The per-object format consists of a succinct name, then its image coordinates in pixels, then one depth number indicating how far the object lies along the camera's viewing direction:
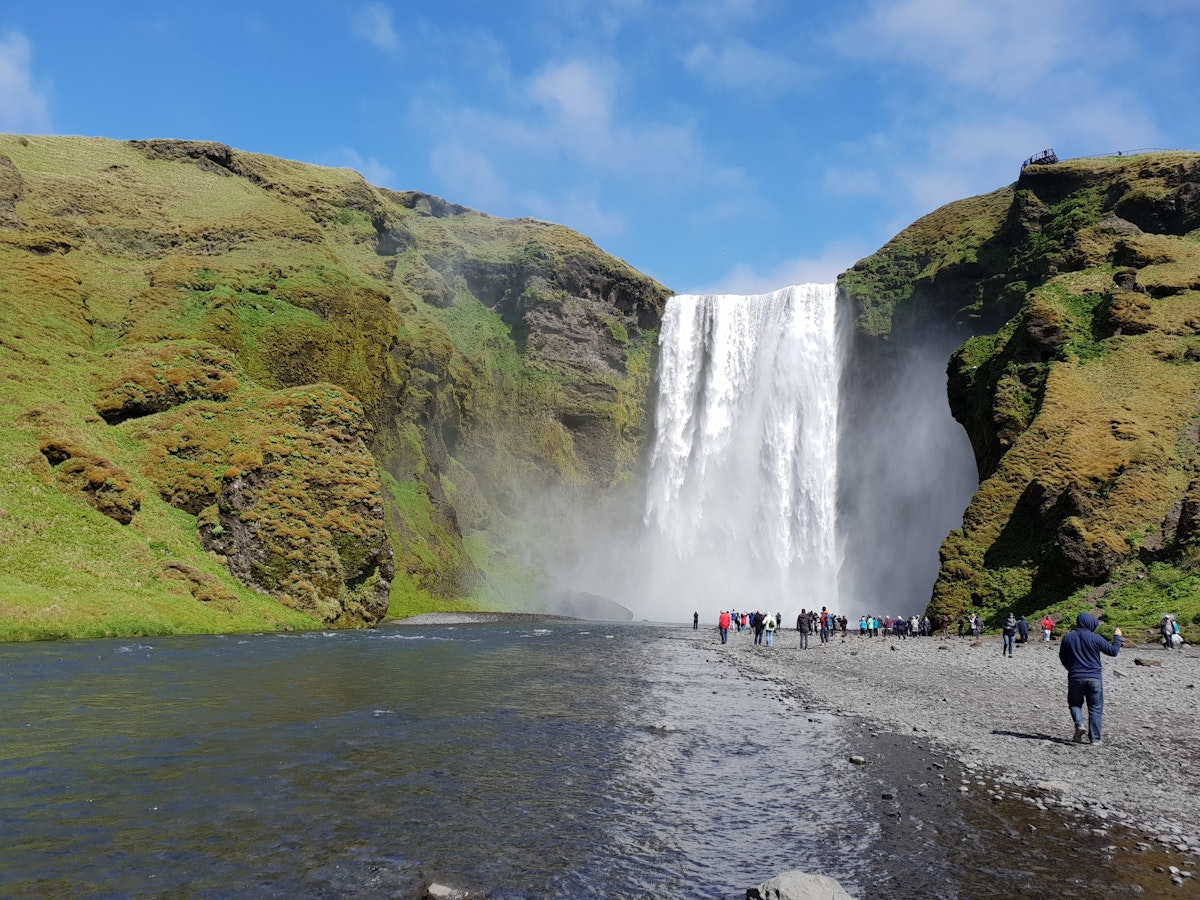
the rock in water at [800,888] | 6.74
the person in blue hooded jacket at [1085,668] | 13.86
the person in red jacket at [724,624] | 43.50
